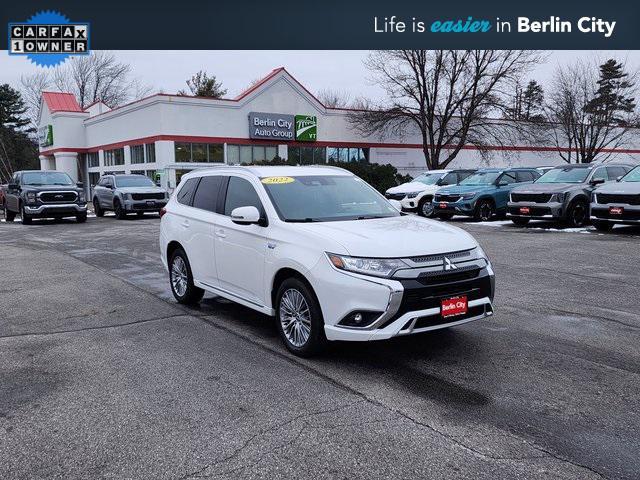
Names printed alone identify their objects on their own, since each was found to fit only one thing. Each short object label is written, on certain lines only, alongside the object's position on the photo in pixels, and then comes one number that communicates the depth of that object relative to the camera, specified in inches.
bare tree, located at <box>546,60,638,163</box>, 1541.6
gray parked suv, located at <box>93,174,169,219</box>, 903.7
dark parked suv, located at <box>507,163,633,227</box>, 647.8
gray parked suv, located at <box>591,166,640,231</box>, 570.9
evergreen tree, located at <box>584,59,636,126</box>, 1520.7
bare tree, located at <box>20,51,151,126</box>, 2628.0
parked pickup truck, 834.8
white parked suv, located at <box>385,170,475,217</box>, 853.8
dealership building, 1358.3
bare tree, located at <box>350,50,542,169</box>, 1610.5
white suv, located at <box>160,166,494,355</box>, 191.0
